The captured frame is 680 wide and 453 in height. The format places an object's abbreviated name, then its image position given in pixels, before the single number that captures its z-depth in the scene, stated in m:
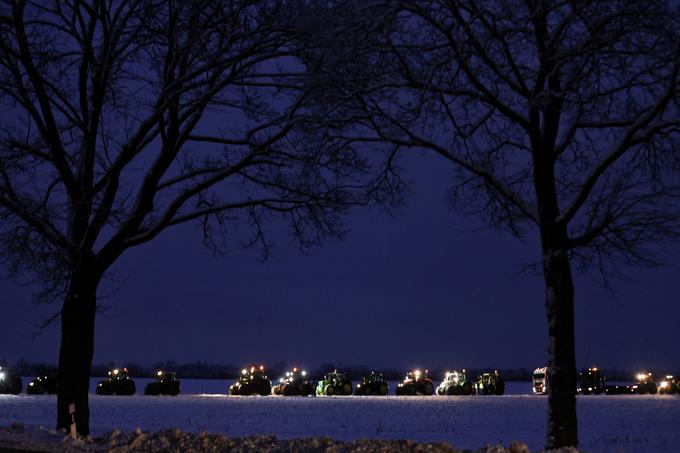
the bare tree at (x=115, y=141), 16.22
